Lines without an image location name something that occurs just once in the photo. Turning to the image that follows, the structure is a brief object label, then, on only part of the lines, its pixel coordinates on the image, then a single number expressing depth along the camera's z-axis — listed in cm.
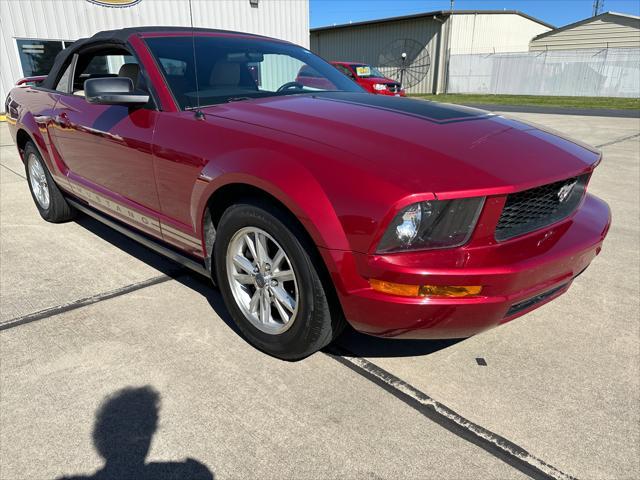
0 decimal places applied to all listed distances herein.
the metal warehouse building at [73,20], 1256
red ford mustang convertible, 183
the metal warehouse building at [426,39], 2978
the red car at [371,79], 1521
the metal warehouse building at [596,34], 3253
